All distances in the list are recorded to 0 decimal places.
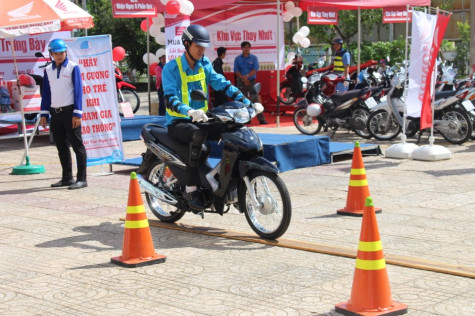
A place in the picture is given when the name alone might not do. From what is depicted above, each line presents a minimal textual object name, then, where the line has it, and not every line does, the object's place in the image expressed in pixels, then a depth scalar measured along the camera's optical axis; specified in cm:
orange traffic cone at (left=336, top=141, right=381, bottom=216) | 770
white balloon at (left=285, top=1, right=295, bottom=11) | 1972
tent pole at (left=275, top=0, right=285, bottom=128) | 1674
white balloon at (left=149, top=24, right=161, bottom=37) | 1928
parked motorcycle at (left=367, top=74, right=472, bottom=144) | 1331
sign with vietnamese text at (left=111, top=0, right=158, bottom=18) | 1639
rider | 714
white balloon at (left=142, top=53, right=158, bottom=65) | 2110
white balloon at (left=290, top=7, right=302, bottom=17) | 2016
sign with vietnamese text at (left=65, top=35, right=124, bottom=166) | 1076
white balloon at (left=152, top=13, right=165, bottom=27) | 1934
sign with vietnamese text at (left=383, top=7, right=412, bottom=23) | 2047
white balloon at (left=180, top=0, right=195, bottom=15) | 1499
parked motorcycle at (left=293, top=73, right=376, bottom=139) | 1452
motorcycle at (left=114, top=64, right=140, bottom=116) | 1933
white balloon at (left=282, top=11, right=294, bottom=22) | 2042
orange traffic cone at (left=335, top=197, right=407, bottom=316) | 473
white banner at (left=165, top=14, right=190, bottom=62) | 1444
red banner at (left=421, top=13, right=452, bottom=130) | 1140
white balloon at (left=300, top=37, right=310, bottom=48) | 2310
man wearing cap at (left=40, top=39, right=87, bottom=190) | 1002
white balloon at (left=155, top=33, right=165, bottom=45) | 1896
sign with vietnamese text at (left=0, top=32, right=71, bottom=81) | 1644
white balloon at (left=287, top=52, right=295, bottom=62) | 2265
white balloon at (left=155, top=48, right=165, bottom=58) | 1970
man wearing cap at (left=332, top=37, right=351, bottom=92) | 1992
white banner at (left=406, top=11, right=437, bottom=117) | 1127
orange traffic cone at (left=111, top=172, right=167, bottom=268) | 623
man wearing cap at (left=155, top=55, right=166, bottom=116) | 1784
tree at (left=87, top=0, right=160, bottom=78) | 4019
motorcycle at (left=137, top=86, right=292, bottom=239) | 672
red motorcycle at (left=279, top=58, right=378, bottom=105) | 2069
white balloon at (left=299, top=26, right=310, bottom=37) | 2302
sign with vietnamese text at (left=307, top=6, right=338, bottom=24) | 1972
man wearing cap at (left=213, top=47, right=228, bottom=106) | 1675
